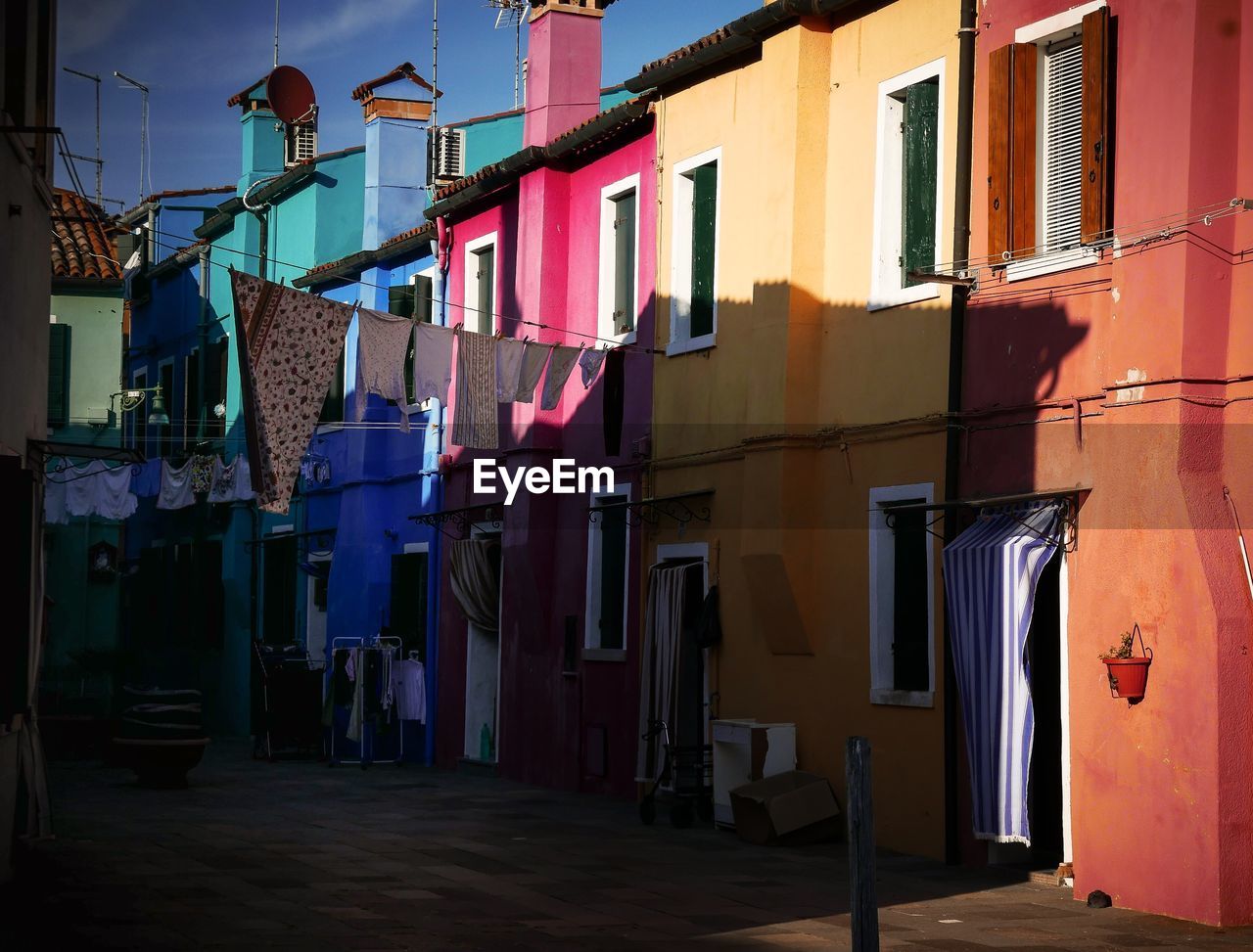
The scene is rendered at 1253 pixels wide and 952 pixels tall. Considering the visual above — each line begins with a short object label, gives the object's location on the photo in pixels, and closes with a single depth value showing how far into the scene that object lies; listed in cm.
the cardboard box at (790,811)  1484
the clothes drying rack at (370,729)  2358
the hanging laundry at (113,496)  2900
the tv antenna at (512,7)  2617
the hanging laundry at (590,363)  1845
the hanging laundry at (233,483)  2816
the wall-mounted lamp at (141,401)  3192
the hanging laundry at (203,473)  2936
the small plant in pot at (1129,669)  1150
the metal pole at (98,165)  3238
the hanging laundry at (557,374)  1772
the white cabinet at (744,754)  1566
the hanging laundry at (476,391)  1681
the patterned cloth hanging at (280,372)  1470
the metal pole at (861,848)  718
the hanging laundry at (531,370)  1727
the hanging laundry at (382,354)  1595
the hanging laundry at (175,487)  2909
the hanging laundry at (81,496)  2902
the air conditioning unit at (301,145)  3209
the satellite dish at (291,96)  3112
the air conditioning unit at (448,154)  2638
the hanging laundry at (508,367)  1712
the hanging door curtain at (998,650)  1267
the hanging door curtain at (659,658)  1756
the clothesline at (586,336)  1855
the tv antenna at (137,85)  3372
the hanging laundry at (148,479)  3028
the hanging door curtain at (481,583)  2247
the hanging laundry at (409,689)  2377
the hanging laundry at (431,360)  1631
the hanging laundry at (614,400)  1933
